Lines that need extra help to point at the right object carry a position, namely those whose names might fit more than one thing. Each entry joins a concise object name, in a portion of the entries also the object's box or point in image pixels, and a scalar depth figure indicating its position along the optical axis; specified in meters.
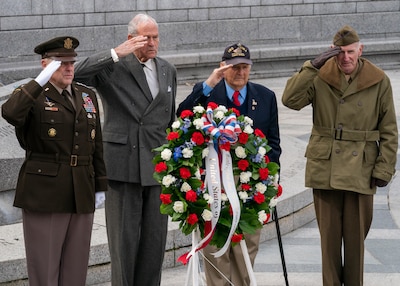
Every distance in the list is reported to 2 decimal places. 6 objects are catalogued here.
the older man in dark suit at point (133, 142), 9.10
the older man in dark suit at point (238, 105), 9.09
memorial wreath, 8.27
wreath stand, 8.41
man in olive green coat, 9.47
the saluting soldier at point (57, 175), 8.22
